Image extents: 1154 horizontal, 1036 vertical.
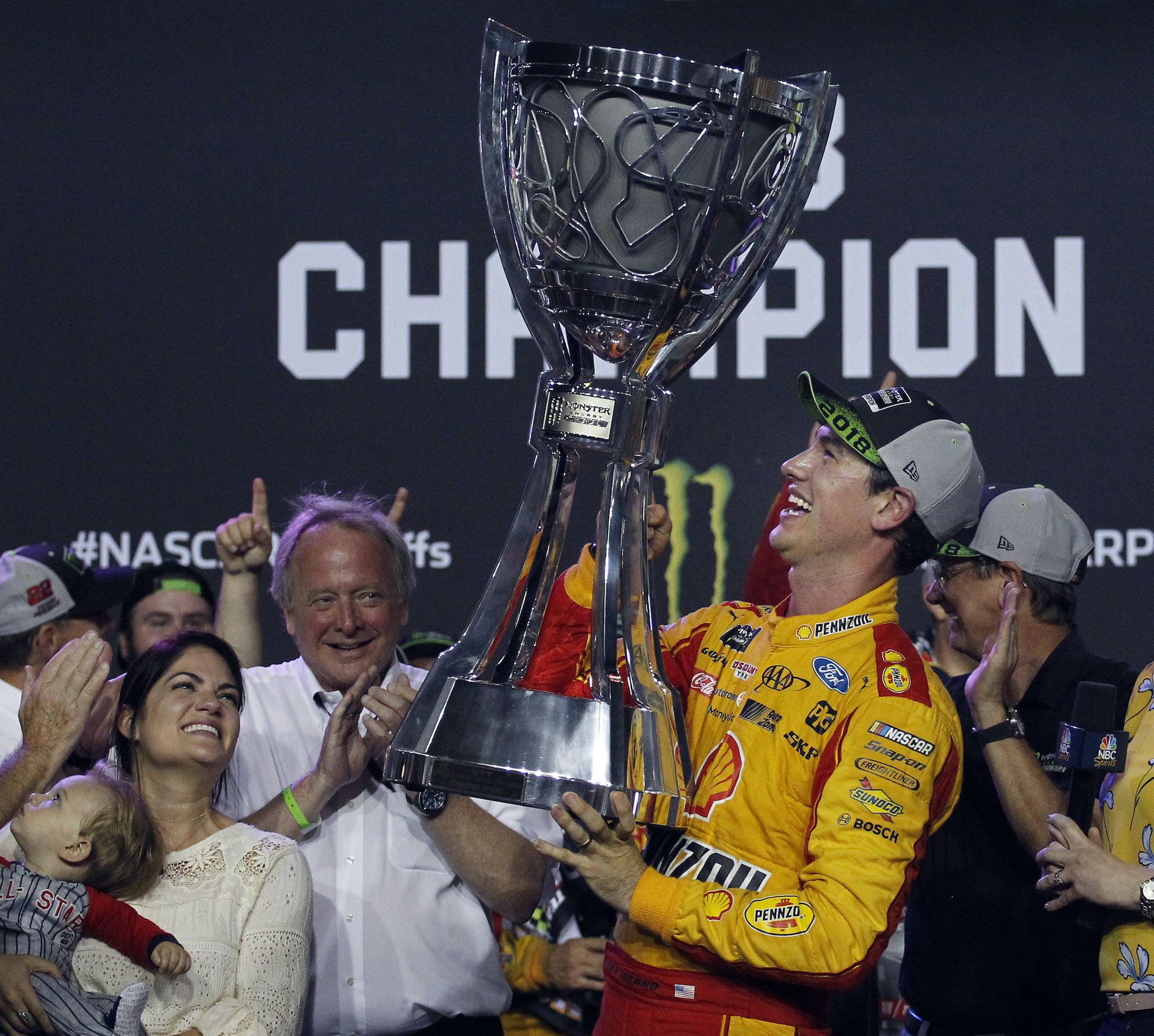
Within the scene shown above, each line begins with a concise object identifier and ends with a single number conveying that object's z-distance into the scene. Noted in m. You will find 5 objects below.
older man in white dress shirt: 9.97
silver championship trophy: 9.35
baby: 9.68
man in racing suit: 9.51
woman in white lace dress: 9.78
